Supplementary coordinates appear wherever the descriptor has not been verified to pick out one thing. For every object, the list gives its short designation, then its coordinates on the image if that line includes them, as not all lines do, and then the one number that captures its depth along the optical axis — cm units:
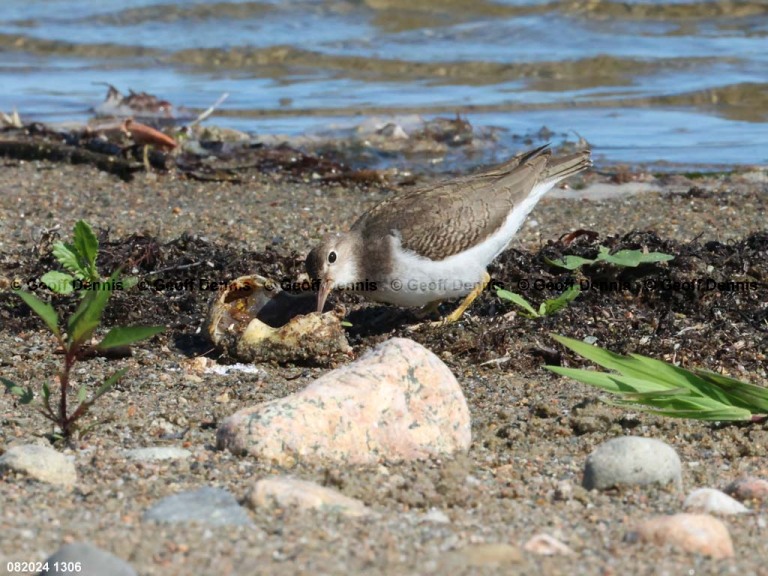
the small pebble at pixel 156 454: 734
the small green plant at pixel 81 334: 721
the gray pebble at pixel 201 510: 612
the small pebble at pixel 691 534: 588
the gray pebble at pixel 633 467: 704
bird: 1143
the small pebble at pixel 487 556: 562
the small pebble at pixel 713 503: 662
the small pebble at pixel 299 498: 634
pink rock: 731
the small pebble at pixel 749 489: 688
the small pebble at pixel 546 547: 584
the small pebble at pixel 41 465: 680
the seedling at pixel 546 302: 1116
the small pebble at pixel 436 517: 634
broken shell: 1021
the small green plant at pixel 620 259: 1156
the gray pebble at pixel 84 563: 524
